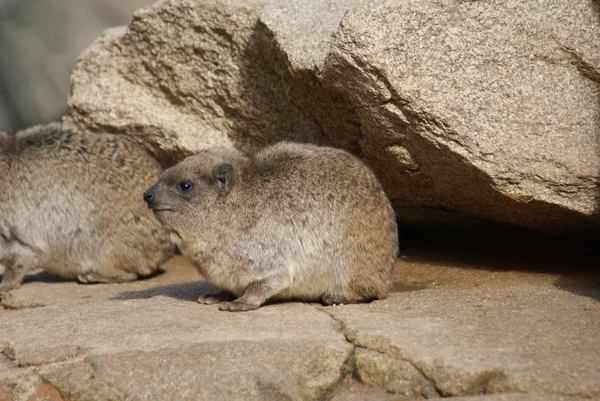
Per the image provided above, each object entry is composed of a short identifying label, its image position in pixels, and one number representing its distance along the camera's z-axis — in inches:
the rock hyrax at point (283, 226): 423.5
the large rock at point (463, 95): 430.9
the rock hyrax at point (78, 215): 546.3
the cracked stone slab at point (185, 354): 321.7
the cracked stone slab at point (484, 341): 303.9
